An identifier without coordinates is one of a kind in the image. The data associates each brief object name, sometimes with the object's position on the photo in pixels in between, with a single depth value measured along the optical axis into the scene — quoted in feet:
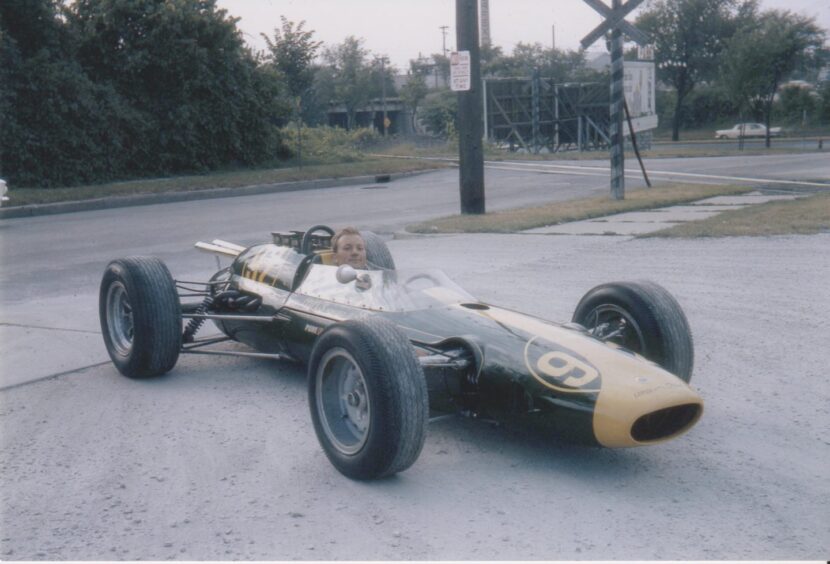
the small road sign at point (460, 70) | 51.11
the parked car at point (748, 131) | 195.62
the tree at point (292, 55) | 99.30
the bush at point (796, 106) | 194.80
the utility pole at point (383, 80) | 215.72
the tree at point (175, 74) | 86.28
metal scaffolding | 132.77
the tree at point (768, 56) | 150.72
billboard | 108.58
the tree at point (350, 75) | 217.56
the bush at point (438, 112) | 178.09
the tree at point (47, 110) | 74.43
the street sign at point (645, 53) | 107.24
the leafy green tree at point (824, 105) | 187.93
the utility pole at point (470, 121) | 51.08
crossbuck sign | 54.54
